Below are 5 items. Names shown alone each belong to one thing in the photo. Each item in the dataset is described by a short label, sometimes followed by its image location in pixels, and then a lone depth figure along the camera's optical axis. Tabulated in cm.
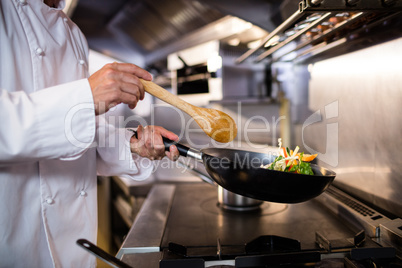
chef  65
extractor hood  149
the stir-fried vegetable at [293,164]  85
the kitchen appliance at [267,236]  75
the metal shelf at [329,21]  71
